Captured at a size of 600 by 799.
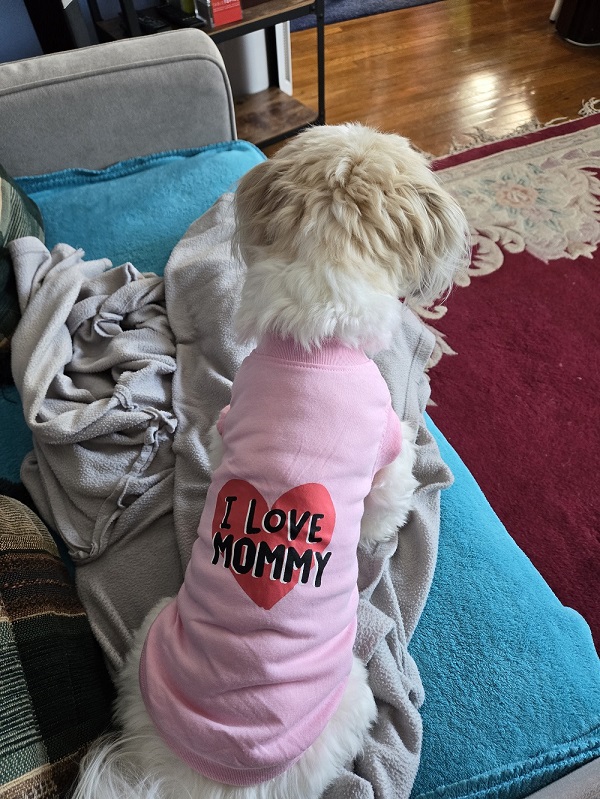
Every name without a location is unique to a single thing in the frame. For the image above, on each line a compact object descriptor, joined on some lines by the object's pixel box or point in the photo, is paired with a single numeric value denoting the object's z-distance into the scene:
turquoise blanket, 0.82
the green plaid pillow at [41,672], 0.67
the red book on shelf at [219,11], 2.02
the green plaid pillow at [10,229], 1.25
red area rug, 1.53
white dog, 0.70
